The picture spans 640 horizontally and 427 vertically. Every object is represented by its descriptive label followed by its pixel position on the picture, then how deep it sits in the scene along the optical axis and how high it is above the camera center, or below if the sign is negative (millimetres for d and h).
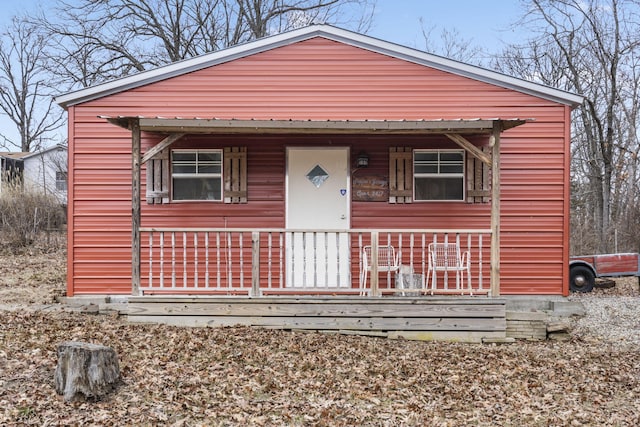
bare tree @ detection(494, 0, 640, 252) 17156 +3543
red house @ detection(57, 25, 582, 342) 8141 +637
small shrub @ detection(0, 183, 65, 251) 14746 -8
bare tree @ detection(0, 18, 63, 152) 29312 +6322
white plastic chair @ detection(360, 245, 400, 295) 7785 -629
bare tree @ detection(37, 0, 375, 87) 18609 +6742
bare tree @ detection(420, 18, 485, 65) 22078 +6806
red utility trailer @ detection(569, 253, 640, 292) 10578 -967
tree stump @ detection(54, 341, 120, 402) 4508 -1264
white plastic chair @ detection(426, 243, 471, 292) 7713 -626
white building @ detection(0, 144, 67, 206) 27344 +2648
